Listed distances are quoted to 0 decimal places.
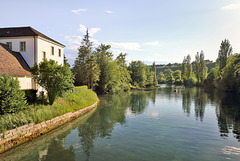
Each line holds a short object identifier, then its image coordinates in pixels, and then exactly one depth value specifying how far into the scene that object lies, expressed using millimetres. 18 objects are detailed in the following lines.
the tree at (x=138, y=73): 88875
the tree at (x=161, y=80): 146425
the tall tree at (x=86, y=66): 46000
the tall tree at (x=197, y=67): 99062
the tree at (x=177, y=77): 122012
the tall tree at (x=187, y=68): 110875
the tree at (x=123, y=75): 66756
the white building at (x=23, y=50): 22778
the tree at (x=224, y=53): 74350
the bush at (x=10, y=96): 14734
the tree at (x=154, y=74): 100488
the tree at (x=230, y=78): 58000
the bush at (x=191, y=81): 102500
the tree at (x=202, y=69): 96750
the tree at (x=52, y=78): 21141
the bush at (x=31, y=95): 19670
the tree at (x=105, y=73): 54562
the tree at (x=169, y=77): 132750
